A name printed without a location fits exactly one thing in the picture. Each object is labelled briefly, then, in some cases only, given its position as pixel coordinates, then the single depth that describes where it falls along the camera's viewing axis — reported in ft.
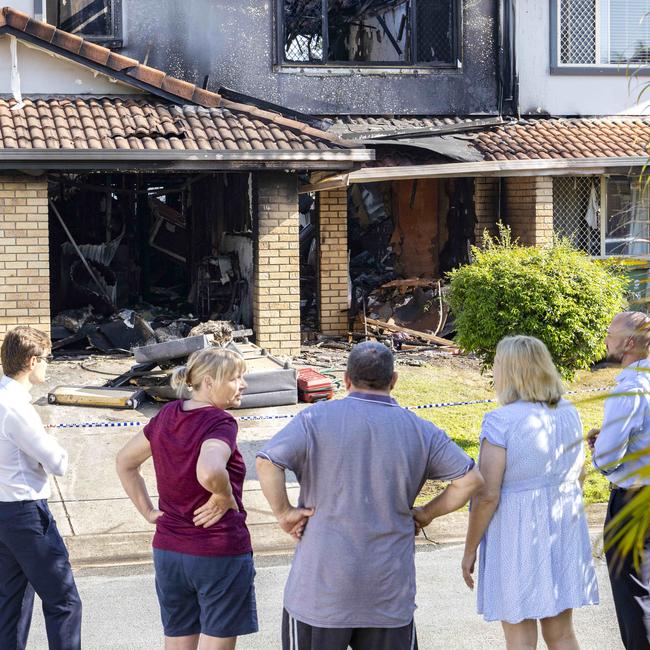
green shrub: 33.58
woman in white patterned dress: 15.02
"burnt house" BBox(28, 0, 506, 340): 55.67
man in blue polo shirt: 13.21
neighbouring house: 55.57
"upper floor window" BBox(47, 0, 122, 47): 55.16
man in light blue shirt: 15.42
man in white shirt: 15.98
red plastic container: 40.16
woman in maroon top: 14.60
